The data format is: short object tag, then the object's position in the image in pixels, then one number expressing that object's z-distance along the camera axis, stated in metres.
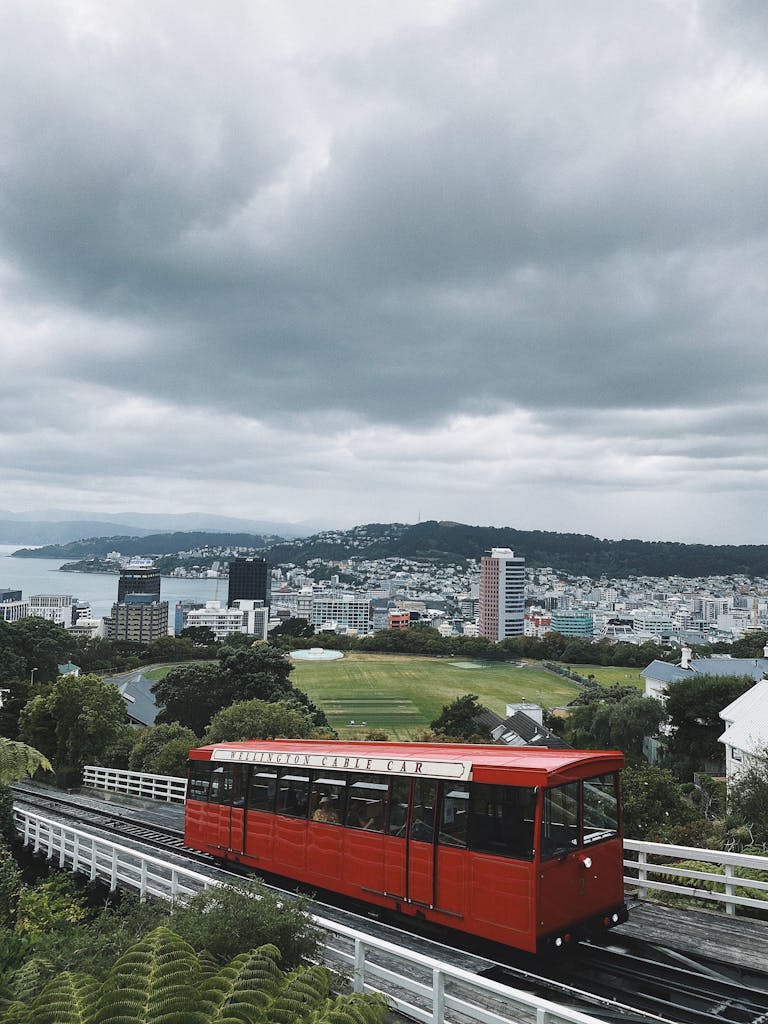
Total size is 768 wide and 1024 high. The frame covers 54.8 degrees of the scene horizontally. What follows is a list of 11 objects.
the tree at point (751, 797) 19.48
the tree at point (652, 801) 18.42
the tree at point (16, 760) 12.98
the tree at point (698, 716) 52.06
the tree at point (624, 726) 57.91
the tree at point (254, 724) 30.30
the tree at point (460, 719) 58.84
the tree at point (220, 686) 60.59
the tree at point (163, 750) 26.14
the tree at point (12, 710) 36.03
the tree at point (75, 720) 27.80
